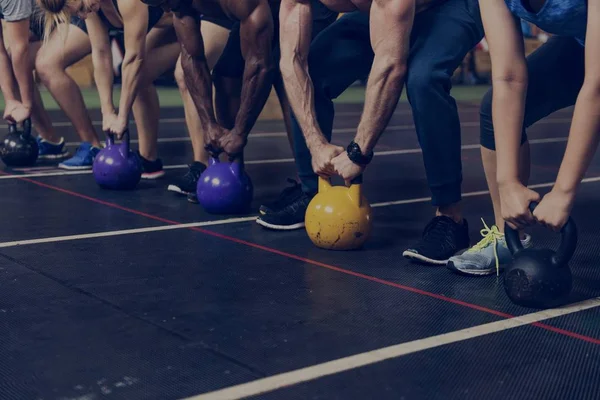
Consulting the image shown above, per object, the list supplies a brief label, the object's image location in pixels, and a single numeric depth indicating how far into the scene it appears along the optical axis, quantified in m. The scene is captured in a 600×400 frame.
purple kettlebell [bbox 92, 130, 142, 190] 4.46
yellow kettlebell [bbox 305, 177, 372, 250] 3.20
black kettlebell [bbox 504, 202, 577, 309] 2.51
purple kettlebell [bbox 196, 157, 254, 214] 3.87
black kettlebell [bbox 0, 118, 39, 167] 5.21
